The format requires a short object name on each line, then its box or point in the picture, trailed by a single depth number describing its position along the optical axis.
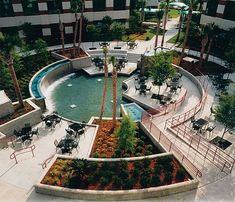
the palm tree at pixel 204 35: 33.84
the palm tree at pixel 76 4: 36.41
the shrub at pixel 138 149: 21.05
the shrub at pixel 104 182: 17.70
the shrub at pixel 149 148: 21.31
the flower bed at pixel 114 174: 17.69
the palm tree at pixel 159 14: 40.64
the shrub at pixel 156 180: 17.78
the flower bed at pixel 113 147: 20.70
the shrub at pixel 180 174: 18.22
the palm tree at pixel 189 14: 33.81
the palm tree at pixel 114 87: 20.46
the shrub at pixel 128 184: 17.52
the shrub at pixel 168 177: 18.04
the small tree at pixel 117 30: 42.88
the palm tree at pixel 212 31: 33.47
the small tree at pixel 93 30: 43.78
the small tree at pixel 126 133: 18.83
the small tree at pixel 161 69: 28.47
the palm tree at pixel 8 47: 21.98
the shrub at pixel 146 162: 19.19
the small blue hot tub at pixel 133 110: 26.01
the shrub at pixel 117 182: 17.66
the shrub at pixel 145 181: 17.66
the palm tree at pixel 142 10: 48.06
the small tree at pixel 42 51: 35.61
